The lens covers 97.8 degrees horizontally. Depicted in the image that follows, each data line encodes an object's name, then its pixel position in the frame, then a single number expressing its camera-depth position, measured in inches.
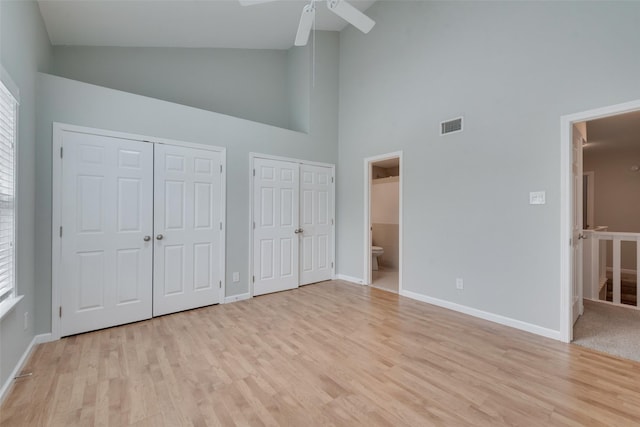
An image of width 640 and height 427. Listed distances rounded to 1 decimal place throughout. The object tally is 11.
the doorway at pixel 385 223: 217.3
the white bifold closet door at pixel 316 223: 182.2
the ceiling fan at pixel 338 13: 91.4
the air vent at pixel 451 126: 135.9
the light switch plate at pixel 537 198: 110.5
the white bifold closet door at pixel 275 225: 160.9
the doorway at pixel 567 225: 103.8
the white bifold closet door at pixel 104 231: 108.0
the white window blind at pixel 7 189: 76.5
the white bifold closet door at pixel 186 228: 128.3
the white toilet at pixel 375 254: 216.7
